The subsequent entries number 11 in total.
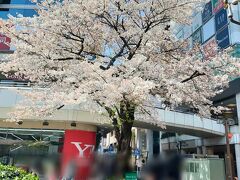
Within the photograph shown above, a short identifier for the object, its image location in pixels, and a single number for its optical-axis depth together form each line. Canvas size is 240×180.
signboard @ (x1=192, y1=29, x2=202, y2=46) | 26.56
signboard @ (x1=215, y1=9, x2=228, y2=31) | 22.69
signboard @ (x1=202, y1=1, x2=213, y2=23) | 25.50
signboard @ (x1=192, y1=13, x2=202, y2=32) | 27.65
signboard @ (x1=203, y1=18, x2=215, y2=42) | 24.76
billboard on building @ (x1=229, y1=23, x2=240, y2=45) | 21.14
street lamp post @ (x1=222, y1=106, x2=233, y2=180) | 11.96
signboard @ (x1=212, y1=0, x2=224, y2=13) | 23.51
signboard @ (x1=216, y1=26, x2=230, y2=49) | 22.08
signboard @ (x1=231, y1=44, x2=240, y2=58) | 20.29
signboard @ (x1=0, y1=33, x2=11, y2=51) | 22.14
